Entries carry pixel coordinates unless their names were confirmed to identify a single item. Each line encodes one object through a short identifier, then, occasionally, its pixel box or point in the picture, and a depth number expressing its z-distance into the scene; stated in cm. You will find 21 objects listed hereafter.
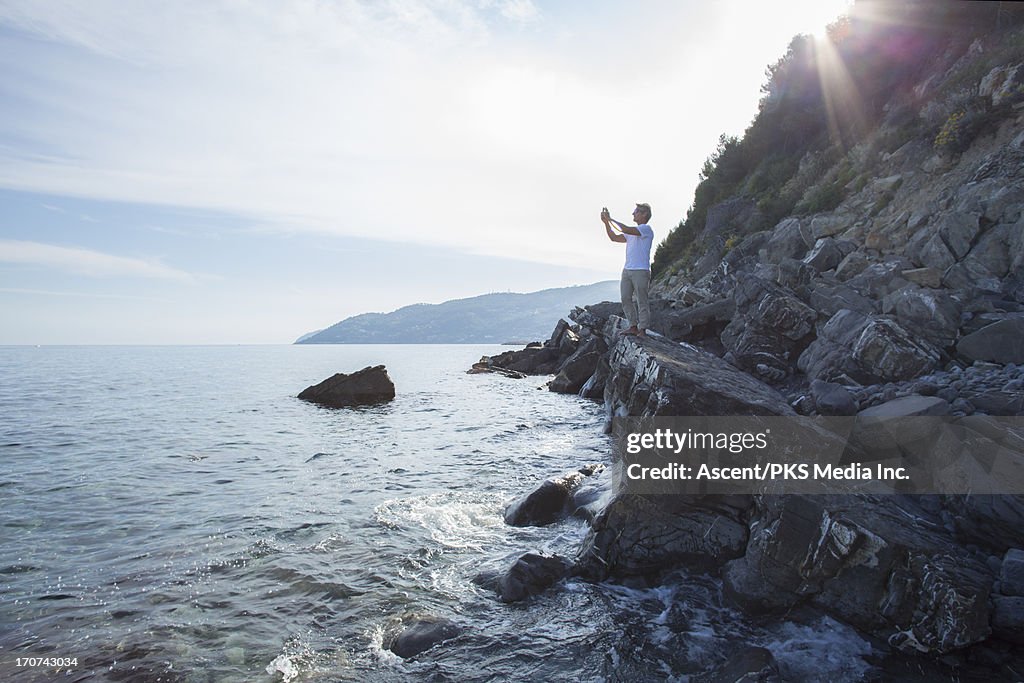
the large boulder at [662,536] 826
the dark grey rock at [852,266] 1781
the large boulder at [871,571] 597
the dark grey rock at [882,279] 1561
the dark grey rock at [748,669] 591
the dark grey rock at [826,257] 1933
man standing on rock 1308
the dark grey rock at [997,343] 1128
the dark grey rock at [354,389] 3469
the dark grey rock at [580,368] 3262
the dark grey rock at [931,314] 1266
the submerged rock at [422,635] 670
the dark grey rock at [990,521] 677
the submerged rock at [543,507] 1121
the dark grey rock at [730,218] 3459
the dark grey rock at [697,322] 2223
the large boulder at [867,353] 1219
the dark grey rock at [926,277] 1467
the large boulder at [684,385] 949
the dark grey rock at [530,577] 803
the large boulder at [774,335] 1645
